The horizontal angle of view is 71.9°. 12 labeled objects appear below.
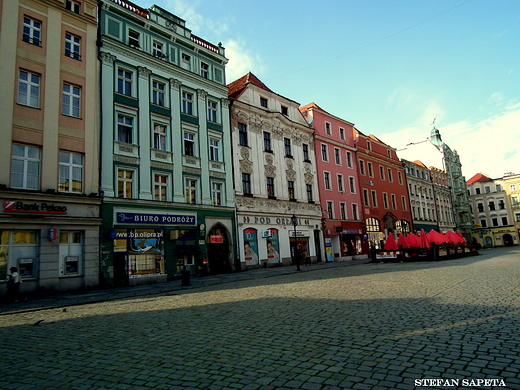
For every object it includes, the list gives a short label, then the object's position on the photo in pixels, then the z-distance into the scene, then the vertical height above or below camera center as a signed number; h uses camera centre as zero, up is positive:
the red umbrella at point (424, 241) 30.50 +0.07
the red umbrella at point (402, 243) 31.35 +0.04
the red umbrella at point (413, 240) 30.77 +0.20
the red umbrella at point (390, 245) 31.75 -0.13
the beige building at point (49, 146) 17.41 +6.29
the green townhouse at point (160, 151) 21.61 +7.29
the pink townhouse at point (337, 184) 39.28 +7.35
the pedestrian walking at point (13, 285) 15.12 -0.66
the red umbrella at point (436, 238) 31.11 +0.27
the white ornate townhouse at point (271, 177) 30.11 +6.93
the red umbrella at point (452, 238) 33.72 +0.16
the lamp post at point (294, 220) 26.30 +2.28
